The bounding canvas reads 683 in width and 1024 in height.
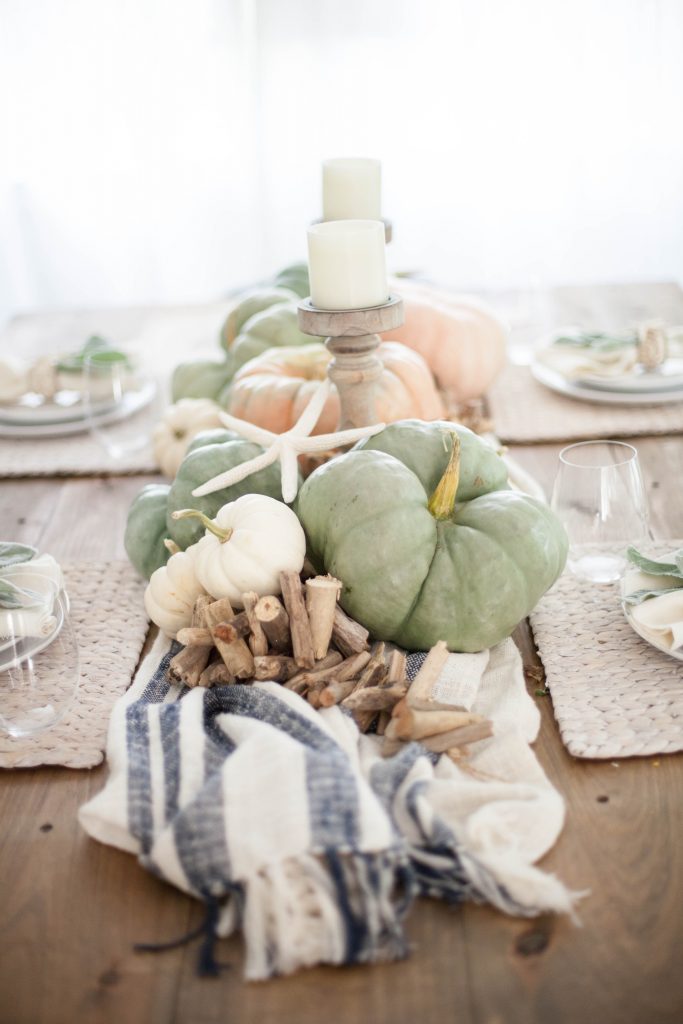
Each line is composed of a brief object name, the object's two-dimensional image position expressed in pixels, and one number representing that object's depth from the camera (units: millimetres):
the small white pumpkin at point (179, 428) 1729
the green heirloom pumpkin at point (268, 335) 1868
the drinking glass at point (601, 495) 1222
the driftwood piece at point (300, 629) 1102
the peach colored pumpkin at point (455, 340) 1910
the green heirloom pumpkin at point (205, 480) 1305
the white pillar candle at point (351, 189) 1665
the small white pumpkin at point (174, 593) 1221
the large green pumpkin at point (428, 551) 1135
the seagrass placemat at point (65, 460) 1832
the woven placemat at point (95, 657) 1082
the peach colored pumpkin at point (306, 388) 1627
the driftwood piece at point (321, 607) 1110
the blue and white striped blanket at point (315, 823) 834
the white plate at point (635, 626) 1134
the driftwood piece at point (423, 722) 1024
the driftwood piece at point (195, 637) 1137
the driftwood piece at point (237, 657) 1106
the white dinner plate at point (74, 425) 1975
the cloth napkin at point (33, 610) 1032
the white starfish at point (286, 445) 1232
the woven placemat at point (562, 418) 1819
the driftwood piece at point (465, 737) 1022
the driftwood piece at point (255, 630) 1107
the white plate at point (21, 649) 1022
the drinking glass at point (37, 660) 1030
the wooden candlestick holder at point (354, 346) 1285
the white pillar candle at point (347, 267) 1267
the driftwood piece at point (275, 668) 1088
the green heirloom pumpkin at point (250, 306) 2010
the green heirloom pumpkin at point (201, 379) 1951
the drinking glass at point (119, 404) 1898
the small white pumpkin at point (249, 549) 1134
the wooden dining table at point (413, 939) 780
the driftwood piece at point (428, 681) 1060
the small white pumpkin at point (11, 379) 2043
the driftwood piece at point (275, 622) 1102
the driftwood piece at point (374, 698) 1056
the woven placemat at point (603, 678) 1041
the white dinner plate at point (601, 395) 1896
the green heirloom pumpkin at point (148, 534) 1382
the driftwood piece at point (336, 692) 1053
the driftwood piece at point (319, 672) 1081
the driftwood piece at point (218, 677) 1115
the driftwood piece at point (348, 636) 1126
